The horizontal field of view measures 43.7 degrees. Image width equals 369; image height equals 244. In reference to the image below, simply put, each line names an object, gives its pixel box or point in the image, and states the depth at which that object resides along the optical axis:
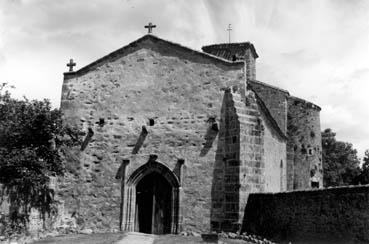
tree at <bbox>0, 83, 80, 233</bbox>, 14.79
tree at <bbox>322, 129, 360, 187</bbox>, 40.31
